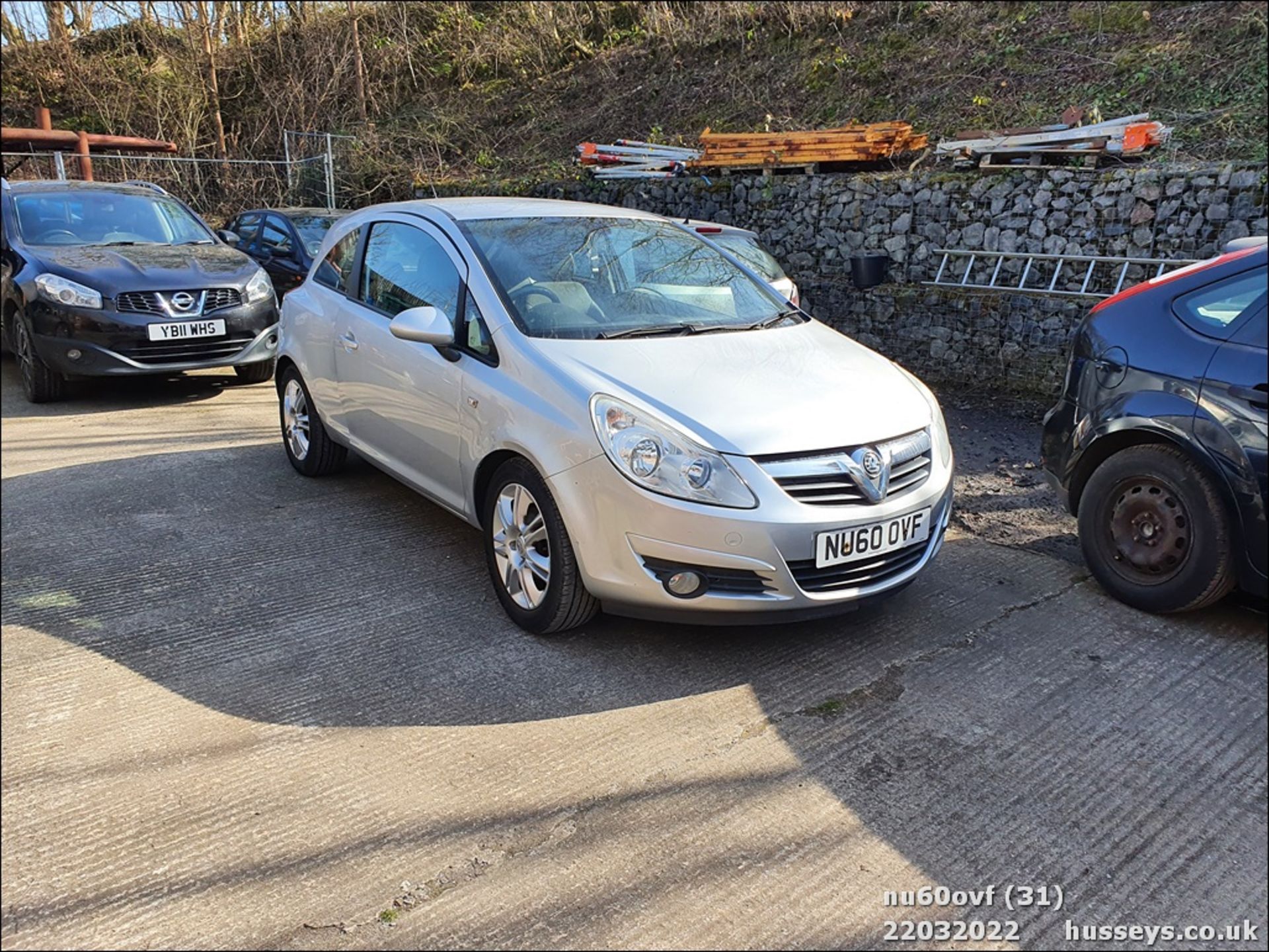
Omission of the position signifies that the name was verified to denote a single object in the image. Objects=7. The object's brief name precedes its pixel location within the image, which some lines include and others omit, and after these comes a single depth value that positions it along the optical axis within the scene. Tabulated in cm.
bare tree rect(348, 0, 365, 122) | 2248
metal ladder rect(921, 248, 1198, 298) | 866
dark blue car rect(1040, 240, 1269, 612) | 299
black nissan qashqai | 407
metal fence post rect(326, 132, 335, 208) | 1925
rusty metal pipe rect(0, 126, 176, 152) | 1703
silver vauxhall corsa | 332
